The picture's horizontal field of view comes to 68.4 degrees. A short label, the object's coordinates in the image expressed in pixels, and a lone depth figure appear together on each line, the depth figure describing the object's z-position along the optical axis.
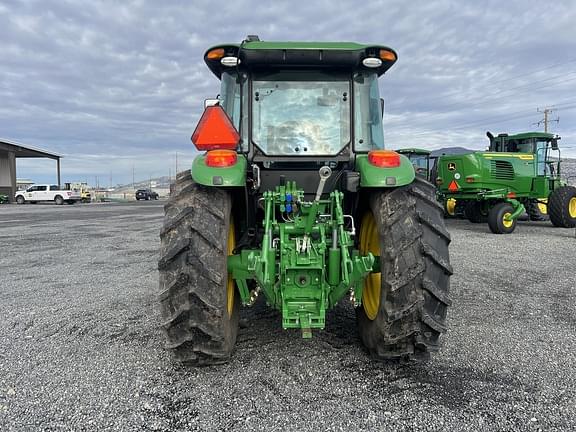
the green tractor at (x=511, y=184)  11.42
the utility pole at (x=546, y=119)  47.94
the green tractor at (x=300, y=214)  2.76
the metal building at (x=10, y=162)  35.47
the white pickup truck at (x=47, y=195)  34.31
